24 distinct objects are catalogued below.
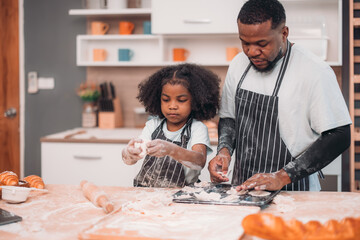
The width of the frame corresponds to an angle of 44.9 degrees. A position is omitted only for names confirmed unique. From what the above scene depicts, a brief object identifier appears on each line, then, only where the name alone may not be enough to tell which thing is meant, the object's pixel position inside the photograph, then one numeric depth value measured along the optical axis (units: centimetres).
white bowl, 142
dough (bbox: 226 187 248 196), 146
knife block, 348
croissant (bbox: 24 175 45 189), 161
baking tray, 134
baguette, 84
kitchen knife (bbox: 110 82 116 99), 356
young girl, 180
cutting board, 106
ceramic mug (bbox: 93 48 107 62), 347
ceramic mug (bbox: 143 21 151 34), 338
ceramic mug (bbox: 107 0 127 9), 335
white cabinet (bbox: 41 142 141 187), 298
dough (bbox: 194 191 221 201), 140
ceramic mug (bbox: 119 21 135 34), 342
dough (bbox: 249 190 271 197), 143
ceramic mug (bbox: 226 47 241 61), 327
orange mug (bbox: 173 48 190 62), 332
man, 157
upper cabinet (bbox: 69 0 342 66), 313
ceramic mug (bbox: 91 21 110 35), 348
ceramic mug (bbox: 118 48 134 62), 341
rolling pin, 132
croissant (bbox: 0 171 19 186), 151
